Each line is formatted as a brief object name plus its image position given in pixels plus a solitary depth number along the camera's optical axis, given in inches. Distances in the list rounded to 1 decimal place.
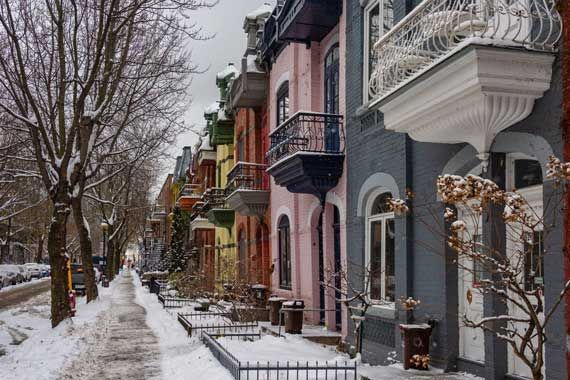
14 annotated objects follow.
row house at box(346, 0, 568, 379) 259.9
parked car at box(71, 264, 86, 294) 1433.3
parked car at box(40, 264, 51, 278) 2389.1
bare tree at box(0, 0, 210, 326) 645.9
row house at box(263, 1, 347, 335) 528.7
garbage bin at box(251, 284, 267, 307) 720.7
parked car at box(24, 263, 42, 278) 2165.7
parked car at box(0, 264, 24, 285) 1727.1
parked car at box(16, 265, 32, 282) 1994.1
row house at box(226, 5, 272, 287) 773.3
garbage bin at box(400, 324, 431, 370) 347.6
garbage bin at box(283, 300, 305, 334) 542.0
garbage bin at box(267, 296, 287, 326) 622.2
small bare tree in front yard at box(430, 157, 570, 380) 165.2
